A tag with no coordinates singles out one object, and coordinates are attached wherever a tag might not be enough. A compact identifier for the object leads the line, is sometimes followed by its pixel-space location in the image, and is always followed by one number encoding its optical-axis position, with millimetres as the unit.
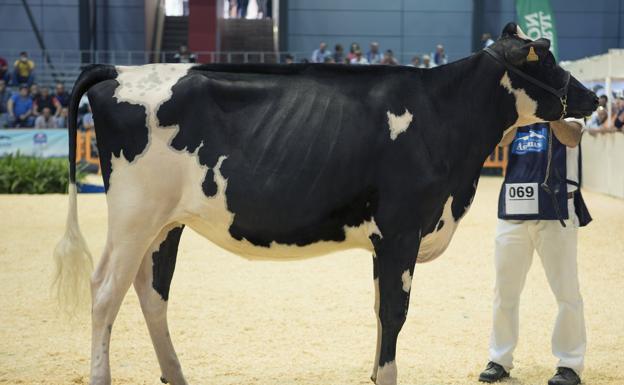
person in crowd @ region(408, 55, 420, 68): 27502
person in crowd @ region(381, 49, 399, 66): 26291
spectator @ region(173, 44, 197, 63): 27734
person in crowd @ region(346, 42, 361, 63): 28453
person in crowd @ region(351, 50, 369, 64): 28000
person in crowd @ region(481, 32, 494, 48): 29031
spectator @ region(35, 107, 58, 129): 23952
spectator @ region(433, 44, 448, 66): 28547
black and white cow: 4676
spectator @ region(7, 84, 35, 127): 24781
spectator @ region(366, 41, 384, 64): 28500
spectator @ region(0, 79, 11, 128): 25609
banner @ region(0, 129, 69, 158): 21938
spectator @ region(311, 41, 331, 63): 28984
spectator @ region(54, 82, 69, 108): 25452
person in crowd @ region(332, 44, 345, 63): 28406
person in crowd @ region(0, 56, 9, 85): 27266
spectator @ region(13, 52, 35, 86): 27250
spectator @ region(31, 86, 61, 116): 24953
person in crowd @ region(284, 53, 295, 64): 28688
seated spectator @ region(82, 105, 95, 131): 23083
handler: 5754
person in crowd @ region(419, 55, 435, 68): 27403
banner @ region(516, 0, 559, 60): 21641
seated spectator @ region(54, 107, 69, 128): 24219
